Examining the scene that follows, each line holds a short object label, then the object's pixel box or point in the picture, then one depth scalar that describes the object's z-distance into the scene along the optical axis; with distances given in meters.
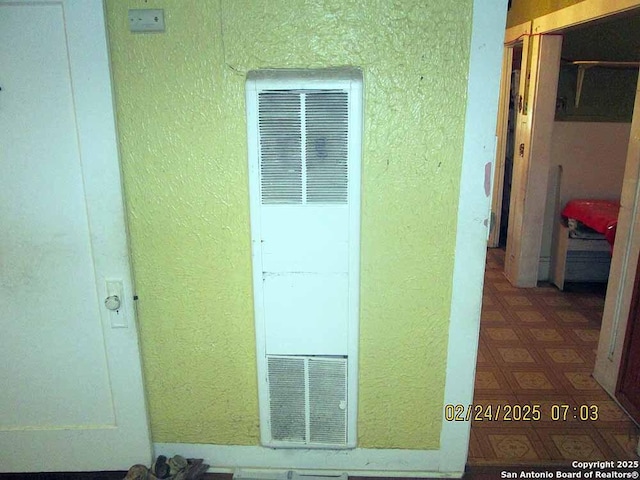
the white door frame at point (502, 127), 4.20
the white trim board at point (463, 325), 1.48
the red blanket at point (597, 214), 3.23
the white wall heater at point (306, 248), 1.49
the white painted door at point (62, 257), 1.51
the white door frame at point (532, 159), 3.42
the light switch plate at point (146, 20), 1.49
